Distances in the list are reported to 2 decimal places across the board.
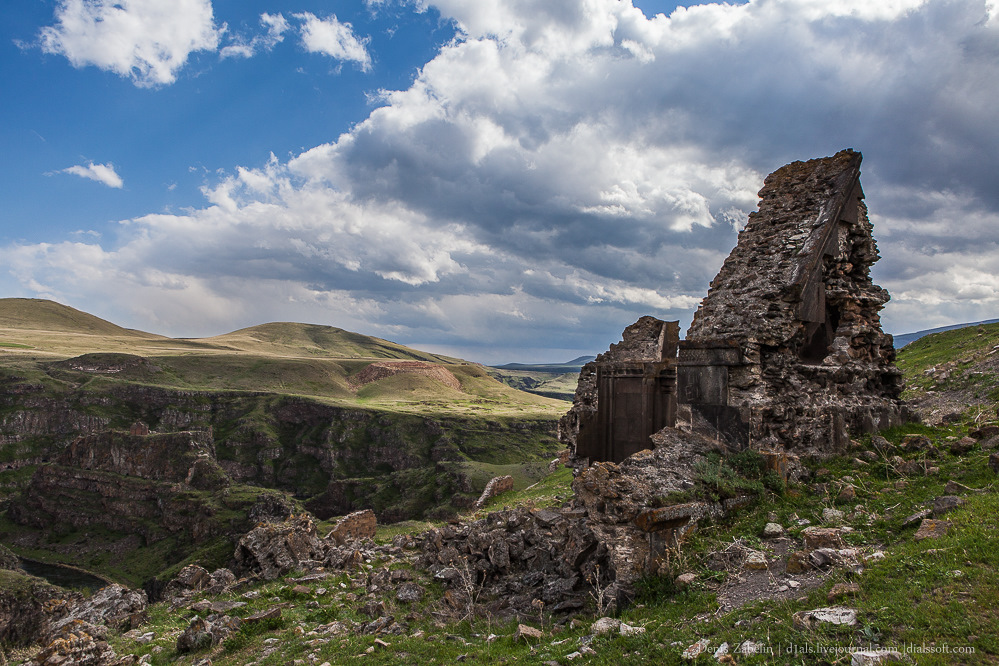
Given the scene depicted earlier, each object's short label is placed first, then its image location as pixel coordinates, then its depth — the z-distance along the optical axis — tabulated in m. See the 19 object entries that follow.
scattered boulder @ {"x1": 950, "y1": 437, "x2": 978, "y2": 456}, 7.92
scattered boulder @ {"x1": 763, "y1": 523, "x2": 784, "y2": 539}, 6.71
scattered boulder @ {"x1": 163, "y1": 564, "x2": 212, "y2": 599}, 13.27
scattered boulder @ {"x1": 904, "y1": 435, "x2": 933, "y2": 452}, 8.42
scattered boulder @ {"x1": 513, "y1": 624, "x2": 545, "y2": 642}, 6.19
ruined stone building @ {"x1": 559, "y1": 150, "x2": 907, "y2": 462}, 9.13
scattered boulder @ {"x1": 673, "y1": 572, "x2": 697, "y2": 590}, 6.05
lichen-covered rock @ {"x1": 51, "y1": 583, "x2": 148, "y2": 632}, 10.55
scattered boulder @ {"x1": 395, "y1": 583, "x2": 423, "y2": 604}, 9.21
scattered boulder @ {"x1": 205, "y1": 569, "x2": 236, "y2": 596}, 12.00
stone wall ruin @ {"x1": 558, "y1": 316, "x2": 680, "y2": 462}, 14.18
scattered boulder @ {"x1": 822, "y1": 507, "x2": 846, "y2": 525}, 6.63
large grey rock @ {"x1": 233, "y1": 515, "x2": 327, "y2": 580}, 12.81
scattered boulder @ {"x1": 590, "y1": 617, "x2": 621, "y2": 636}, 5.43
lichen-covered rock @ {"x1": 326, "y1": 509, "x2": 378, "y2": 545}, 15.85
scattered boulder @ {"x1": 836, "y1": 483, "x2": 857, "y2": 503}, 7.24
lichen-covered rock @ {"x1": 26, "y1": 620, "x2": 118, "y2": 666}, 7.98
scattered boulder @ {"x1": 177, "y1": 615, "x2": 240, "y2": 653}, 8.23
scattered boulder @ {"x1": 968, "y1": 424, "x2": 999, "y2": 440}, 8.09
